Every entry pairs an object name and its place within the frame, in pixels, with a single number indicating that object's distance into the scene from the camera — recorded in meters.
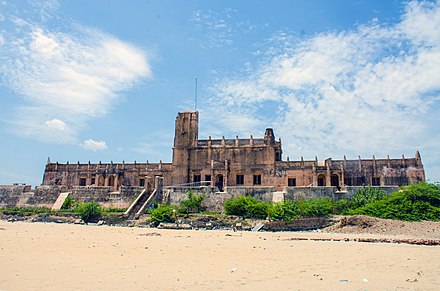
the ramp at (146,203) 26.06
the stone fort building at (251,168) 34.66
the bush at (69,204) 29.85
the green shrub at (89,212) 24.97
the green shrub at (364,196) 25.16
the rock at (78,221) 24.27
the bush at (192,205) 26.52
